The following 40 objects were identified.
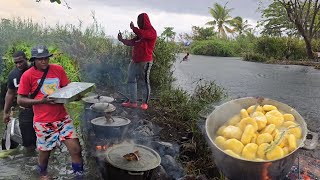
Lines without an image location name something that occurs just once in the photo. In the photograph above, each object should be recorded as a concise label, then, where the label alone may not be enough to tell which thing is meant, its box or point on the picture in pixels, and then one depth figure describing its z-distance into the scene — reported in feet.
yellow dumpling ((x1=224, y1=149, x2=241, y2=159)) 9.60
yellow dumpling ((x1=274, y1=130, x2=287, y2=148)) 9.65
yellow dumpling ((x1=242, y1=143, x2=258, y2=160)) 9.65
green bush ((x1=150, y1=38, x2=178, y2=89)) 25.32
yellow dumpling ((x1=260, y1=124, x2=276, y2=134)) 10.37
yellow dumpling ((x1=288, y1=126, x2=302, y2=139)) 10.52
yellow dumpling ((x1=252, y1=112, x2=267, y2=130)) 10.62
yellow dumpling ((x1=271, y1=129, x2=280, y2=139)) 10.21
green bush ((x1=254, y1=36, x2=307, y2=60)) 68.42
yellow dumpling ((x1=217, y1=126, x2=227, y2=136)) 10.93
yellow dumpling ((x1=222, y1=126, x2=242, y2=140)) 10.40
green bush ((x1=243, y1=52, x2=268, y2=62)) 66.25
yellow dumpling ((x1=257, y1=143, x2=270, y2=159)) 9.61
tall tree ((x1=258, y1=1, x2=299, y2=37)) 92.38
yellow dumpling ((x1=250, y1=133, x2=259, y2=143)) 10.17
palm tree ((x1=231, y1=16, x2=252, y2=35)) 115.43
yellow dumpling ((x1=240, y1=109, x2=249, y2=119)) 11.36
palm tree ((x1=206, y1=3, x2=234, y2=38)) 114.54
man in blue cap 10.57
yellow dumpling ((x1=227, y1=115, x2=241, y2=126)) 11.23
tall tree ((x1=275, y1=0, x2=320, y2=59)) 63.66
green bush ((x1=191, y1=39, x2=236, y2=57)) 82.71
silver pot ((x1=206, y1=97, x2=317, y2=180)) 9.50
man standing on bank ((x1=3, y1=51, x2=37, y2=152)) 12.55
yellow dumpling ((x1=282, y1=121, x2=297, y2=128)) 10.90
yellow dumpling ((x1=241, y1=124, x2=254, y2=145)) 10.07
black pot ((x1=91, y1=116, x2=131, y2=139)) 12.57
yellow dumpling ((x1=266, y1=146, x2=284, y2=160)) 9.49
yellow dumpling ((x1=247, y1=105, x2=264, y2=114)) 11.66
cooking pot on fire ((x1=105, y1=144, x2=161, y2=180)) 9.75
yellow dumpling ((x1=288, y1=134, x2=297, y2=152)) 9.88
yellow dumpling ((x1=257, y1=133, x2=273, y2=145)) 10.00
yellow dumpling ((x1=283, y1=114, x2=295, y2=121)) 11.37
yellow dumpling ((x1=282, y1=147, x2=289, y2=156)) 9.71
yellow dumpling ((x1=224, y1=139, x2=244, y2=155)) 9.82
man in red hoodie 18.21
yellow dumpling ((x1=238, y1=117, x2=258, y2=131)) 10.54
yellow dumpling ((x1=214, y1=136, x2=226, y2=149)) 10.14
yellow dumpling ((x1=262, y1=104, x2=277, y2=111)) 11.73
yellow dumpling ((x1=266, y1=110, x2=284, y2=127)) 10.88
